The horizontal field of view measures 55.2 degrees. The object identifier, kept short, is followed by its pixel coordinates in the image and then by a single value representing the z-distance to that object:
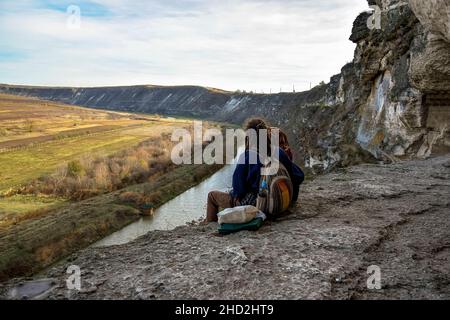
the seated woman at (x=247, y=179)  5.83
